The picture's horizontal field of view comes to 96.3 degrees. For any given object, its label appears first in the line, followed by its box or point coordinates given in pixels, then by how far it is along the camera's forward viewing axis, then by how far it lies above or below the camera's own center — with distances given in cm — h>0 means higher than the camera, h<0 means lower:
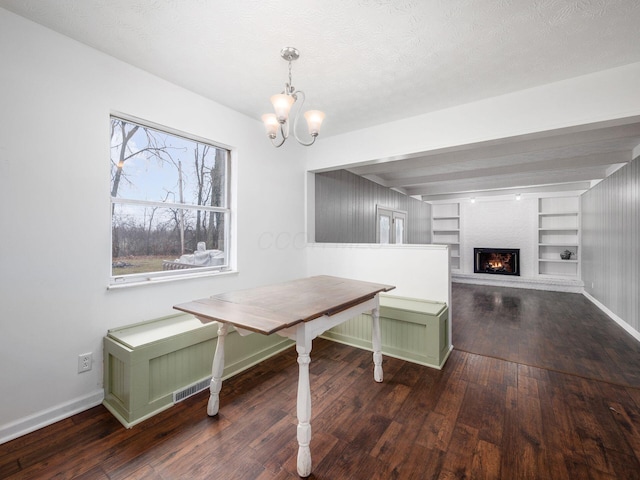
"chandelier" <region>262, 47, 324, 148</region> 171 +80
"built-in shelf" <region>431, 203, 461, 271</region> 820 +41
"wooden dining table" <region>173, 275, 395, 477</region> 151 -42
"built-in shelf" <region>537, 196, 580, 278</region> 670 +12
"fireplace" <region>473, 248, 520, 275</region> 725 -54
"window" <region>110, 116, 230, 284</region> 226 +31
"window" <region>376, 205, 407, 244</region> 568 +32
